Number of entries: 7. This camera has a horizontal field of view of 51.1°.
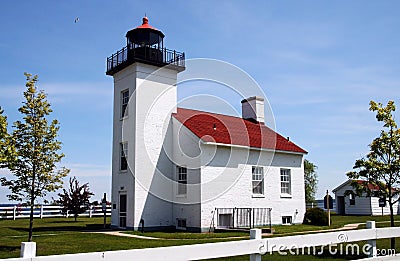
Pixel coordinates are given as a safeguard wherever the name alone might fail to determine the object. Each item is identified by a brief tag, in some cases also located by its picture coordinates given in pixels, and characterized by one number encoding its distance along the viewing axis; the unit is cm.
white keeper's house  2055
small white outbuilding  3553
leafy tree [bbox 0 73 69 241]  1321
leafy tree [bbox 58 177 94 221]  2927
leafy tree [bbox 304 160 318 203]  4672
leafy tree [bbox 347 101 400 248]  1209
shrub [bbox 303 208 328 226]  2444
